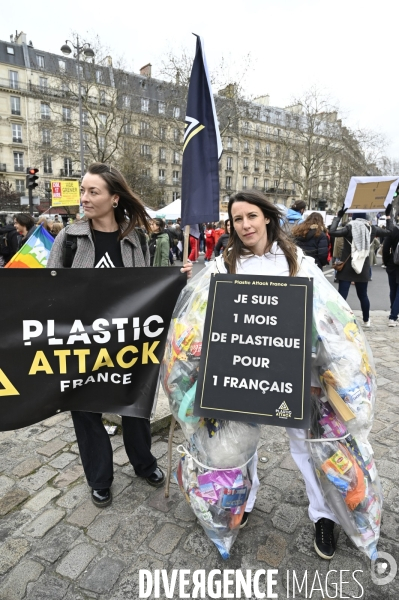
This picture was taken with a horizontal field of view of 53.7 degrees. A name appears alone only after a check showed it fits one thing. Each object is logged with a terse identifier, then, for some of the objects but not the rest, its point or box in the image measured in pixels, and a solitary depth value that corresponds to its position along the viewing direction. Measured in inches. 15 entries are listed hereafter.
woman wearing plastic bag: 70.8
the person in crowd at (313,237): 254.2
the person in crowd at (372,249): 558.6
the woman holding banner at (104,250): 87.7
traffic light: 619.5
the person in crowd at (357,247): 246.1
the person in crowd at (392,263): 267.3
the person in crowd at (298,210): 329.9
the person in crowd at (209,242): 640.4
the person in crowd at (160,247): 313.3
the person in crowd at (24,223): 280.7
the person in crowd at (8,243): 297.6
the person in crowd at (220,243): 322.2
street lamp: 753.6
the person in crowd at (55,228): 409.1
